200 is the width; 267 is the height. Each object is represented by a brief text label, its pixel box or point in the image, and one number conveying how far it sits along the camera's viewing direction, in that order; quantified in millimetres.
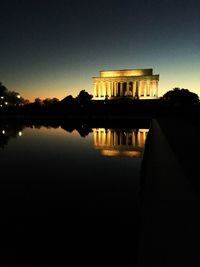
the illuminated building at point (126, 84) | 95688
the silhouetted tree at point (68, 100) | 80838
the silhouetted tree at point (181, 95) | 90688
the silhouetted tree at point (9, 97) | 104025
